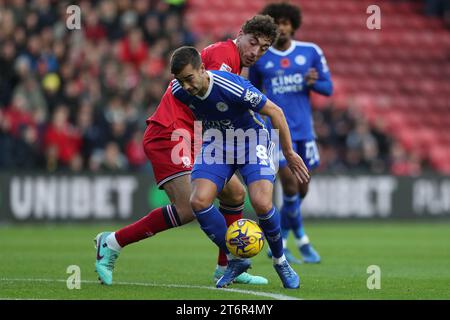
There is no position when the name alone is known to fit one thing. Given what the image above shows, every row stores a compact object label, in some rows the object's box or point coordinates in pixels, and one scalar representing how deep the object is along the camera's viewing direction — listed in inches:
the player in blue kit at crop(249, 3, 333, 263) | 454.0
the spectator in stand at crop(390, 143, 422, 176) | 842.8
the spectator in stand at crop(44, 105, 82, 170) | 719.7
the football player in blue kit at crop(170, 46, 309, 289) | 312.7
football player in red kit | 344.2
